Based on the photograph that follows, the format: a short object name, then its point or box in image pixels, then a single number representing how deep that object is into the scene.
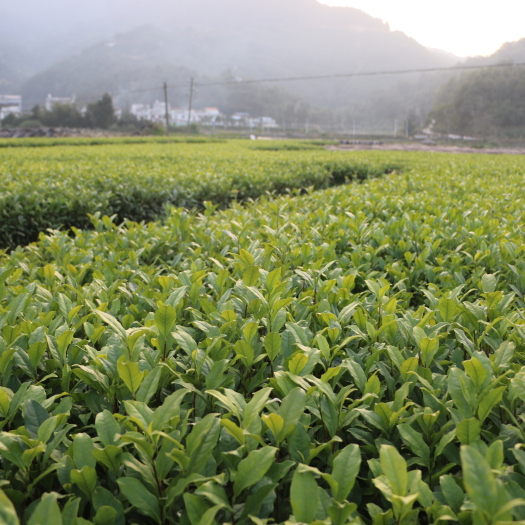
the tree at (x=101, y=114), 67.00
